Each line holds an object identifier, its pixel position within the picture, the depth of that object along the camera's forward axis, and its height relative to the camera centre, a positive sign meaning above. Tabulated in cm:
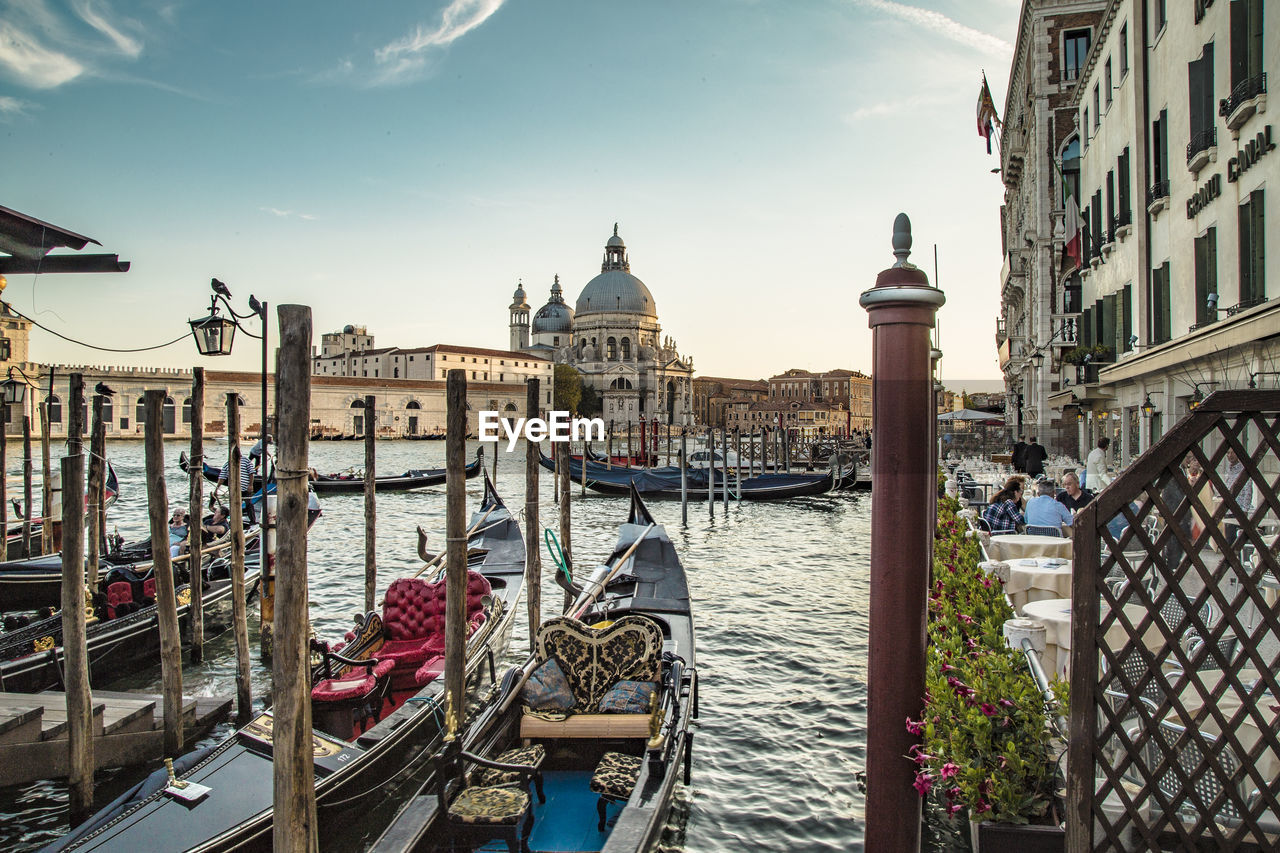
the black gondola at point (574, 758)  359 -162
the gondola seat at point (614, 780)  397 -166
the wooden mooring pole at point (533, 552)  752 -110
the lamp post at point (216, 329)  576 +68
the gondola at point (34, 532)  1140 -154
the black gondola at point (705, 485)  2134 -145
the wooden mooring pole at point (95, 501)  764 -66
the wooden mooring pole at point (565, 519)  921 -101
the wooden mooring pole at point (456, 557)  509 -80
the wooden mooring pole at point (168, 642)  543 -136
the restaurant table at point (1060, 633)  401 -98
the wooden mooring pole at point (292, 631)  323 -77
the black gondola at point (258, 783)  351 -167
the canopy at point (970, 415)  2045 +33
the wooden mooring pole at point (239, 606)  632 -133
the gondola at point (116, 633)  620 -171
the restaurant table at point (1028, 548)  610 -86
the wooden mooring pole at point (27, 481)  1070 -72
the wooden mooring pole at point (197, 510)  727 -74
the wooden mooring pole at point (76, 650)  466 -121
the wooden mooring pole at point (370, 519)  894 -101
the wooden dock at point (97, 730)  486 -186
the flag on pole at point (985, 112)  2023 +766
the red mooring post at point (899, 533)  248 -31
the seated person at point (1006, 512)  776 -76
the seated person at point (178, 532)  973 -131
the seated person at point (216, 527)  1055 -125
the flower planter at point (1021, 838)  260 -126
